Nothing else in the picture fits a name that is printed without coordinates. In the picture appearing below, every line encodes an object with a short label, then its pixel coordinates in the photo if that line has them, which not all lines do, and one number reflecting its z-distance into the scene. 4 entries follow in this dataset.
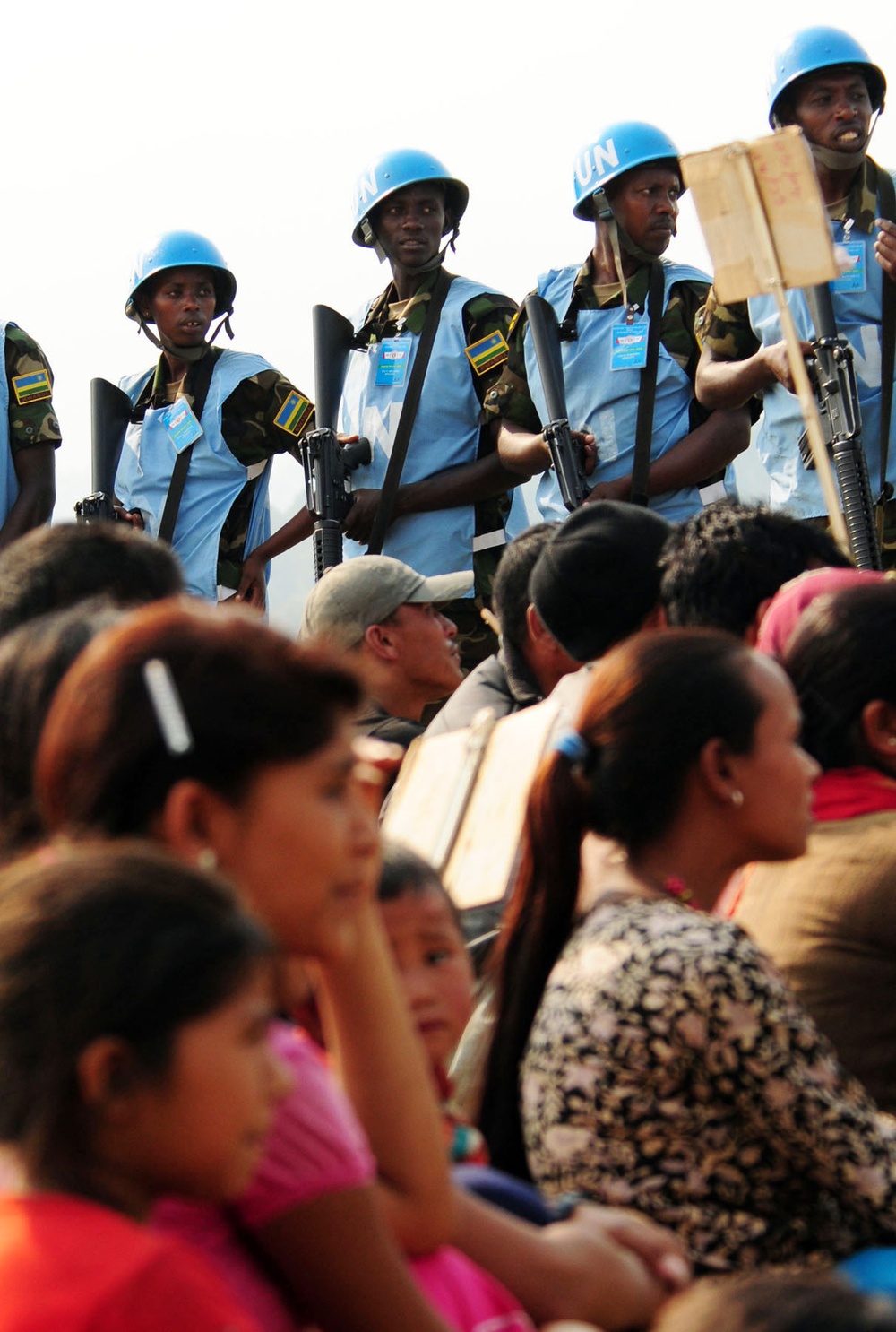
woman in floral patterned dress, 4.22
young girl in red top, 2.62
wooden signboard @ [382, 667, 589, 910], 4.57
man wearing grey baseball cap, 9.20
